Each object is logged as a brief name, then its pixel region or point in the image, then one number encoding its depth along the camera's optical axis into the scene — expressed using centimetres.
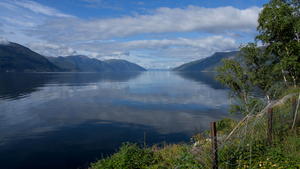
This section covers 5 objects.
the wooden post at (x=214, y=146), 717
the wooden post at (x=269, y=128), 843
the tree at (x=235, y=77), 2445
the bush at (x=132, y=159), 948
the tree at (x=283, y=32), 2045
